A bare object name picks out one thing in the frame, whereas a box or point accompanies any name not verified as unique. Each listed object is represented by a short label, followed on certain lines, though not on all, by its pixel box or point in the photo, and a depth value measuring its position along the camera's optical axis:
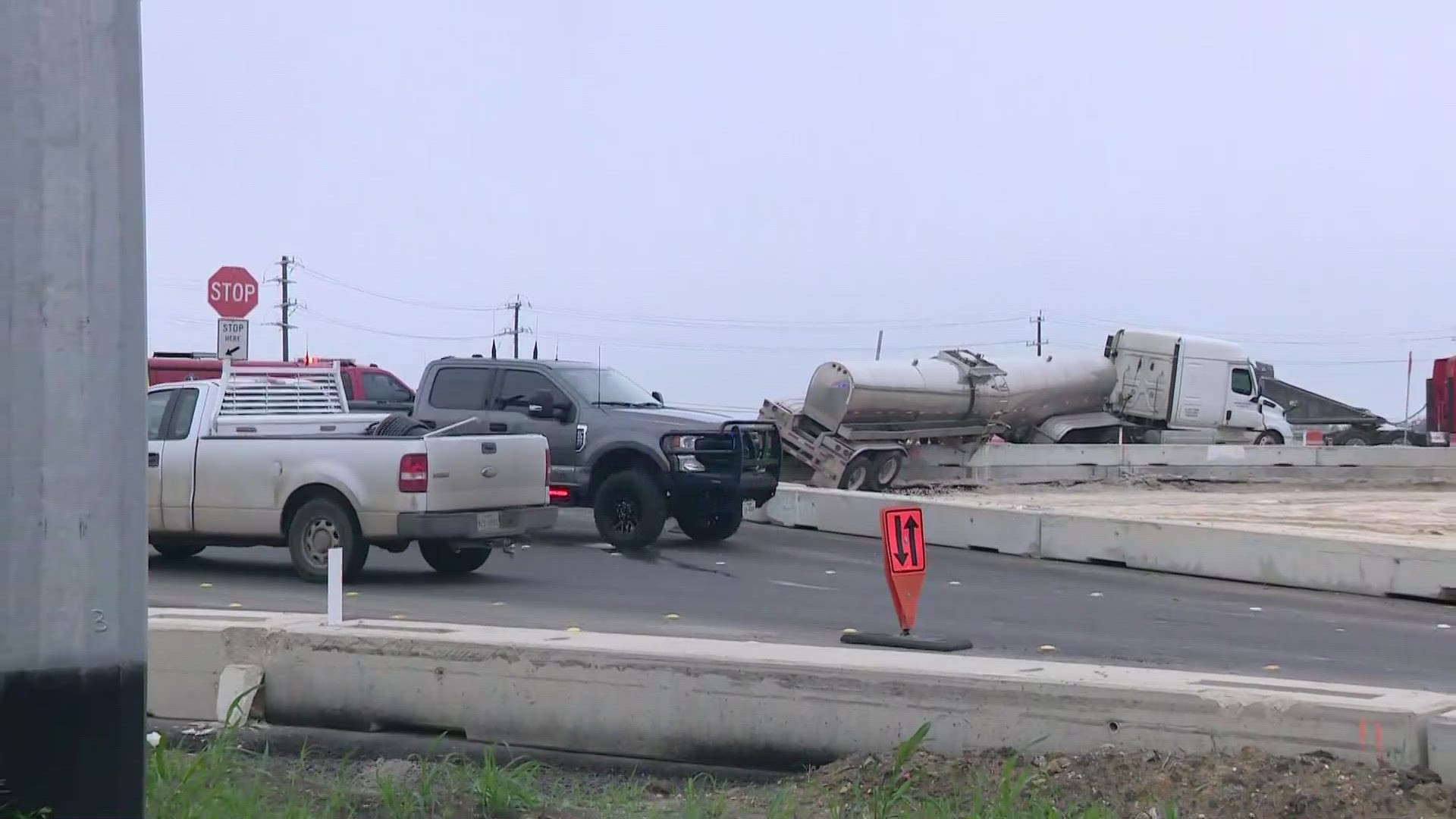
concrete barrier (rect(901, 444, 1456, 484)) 28.89
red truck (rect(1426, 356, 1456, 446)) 38.12
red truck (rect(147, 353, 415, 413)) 25.11
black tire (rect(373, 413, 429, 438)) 13.46
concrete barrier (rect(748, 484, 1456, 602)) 13.51
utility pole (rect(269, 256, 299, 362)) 70.94
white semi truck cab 32.41
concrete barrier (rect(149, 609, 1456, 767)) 5.56
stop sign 19.34
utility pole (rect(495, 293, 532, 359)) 67.22
